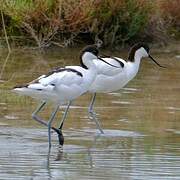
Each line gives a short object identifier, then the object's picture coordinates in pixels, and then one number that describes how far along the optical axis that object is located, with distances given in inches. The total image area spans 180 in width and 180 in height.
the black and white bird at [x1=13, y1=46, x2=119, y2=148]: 688.2
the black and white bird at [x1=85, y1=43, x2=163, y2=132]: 817.5
